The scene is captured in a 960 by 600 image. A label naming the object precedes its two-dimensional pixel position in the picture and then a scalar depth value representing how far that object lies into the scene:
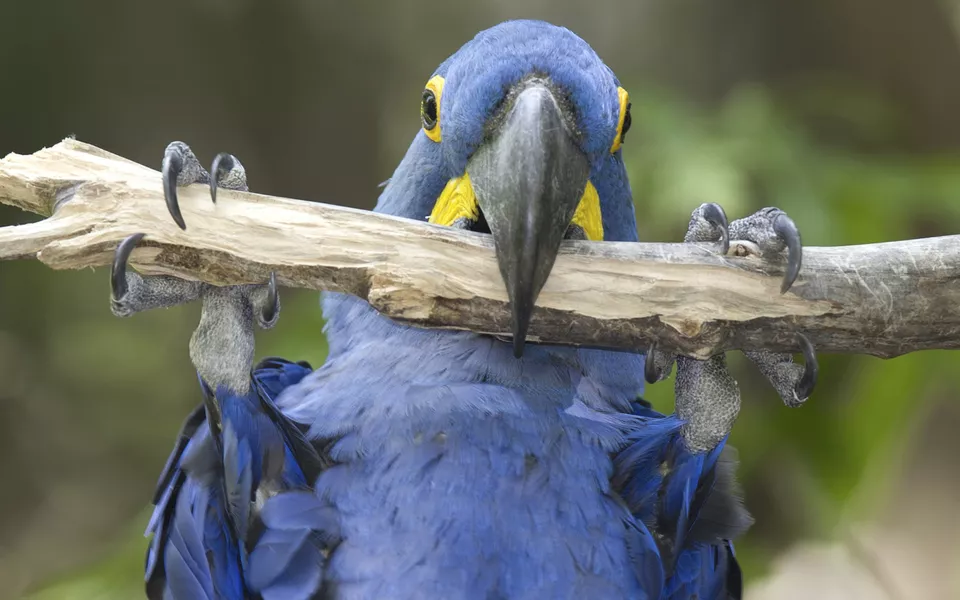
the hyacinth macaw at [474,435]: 2.98
